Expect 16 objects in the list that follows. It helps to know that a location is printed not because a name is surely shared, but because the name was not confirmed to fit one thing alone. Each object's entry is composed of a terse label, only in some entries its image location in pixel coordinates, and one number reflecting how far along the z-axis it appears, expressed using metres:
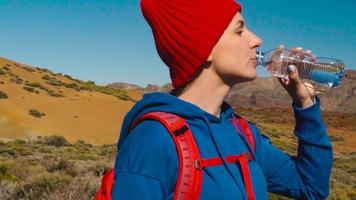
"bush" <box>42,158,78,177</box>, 13.13
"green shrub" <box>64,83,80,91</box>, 56.68
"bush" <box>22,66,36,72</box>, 62.91
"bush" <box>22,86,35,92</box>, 47.63
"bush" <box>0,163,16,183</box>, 10.09
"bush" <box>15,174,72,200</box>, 8.01
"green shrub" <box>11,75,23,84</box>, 51.04
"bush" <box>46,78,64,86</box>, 56.62
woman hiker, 1.99
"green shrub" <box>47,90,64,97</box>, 48.85
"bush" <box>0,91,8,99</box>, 42.35
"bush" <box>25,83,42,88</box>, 51.50
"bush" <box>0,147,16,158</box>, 21.95
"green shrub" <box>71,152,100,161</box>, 22.35
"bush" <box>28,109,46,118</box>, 39.88
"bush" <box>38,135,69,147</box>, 34.50
